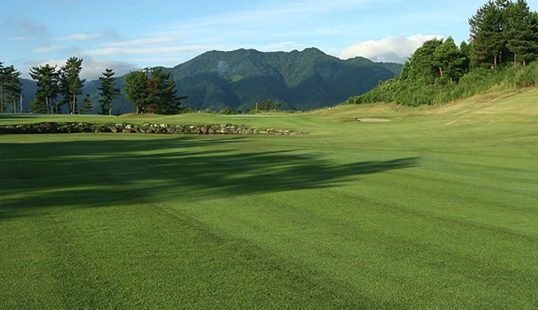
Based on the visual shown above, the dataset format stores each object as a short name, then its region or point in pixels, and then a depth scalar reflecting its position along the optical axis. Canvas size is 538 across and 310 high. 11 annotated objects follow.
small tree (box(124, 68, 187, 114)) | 99.19
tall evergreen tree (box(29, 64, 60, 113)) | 104.32
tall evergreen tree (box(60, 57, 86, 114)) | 104.31
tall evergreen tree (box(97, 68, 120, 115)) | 111.19
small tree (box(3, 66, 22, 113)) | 104.11
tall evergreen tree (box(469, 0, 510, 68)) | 56.56
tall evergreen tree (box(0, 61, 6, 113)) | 100.52
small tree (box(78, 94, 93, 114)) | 124.14
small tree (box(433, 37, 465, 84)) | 58.66
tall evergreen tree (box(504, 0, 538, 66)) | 52.09
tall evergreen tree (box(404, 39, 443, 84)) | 61.13
